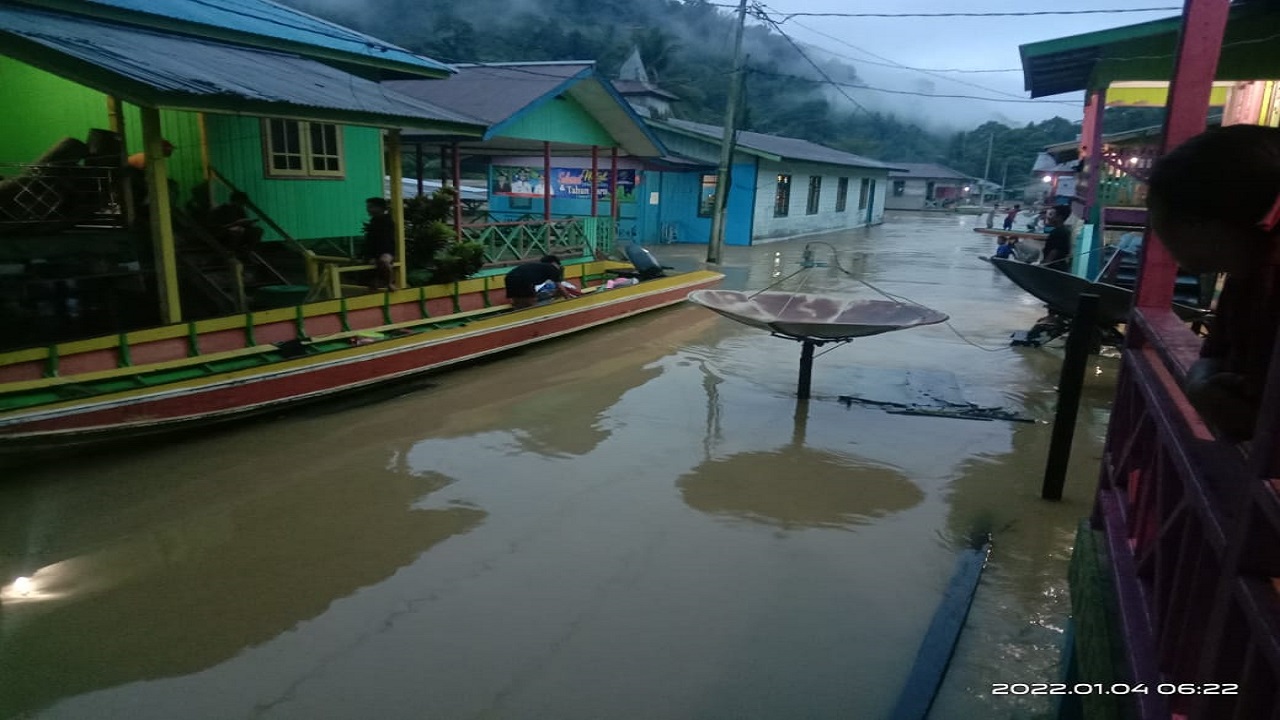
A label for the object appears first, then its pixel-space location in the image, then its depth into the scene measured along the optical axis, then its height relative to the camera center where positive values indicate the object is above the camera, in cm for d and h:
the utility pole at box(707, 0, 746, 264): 1847 +91
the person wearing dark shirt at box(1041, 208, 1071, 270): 1196 -57
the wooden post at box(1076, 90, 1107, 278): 1164 +36
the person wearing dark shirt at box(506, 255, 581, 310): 1083 -134
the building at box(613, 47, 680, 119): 3538 +443
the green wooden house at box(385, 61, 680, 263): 1325 +102
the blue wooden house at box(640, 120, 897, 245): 2408 +19
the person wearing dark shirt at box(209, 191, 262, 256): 932 -66
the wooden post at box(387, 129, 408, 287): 930 -20
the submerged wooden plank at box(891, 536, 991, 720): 343 -223
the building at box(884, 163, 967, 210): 5662 +126
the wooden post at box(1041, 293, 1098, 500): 571 -125
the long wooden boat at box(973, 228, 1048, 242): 2272 -88
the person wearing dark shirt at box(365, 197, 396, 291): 968 -74
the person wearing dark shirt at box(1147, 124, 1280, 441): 166 -5
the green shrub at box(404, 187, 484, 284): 1029 -88
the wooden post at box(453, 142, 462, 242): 1184 -49
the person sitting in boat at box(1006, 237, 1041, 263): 1697 -107
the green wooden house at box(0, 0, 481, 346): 686 +35
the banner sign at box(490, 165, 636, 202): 2011 +13
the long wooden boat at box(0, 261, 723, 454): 580 -174
